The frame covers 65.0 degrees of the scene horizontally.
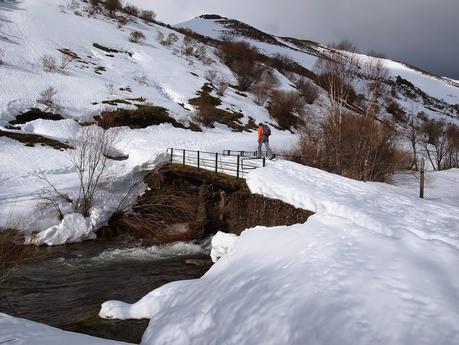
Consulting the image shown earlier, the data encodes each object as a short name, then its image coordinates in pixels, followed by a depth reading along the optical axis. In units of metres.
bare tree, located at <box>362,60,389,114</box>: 17.36
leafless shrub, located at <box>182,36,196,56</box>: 53.68
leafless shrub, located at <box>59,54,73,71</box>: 34.49
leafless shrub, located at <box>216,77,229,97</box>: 41.54
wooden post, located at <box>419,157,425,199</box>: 12.25
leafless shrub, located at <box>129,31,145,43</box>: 49.53
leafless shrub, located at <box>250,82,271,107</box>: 44.50
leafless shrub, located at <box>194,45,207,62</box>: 54.12
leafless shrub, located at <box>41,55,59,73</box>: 33.12
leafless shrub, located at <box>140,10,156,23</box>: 66.25
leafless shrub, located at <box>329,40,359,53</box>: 20.23
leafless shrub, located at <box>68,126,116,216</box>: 15.98
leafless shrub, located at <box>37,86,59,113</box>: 27.49
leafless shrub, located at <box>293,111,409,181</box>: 17.97
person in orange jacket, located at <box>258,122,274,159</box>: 15.69
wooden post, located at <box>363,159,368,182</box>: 16.72
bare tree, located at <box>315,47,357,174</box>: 18.30
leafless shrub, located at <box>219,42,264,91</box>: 50.28
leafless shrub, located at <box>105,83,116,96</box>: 32.54
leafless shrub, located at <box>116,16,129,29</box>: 54.01
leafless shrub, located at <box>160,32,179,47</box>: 54.72
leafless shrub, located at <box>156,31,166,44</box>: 54.62
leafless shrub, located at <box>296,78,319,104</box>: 49.41
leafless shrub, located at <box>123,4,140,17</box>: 63.02
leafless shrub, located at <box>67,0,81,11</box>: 53.55
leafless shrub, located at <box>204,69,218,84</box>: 45.37
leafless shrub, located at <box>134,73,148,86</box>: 38.22
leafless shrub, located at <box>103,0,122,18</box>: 58.14
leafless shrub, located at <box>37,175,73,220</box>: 15.30
